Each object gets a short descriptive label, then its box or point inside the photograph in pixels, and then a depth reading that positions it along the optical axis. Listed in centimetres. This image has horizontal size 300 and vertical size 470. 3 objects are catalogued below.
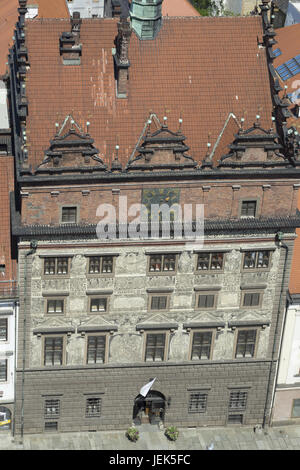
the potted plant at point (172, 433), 9188
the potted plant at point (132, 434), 9125
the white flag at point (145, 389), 8975
